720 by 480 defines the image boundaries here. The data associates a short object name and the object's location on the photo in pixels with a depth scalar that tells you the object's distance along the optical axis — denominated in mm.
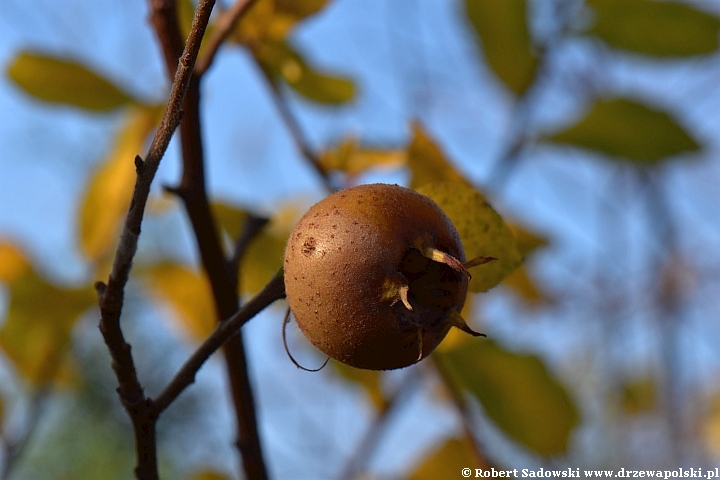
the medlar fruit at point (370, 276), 310
